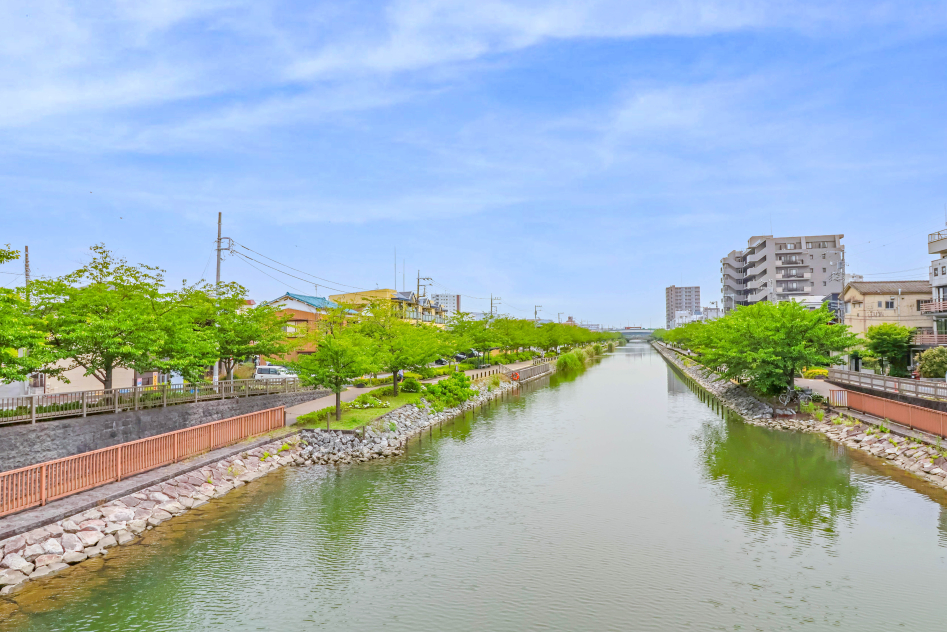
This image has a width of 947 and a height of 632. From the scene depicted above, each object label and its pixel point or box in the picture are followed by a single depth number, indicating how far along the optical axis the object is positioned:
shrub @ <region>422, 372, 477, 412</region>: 42.01
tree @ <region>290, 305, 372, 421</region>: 28.91
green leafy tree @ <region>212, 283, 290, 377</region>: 32.72
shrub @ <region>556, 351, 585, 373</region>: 91.00
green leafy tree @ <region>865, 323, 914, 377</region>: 47.75
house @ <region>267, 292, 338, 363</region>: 64.25
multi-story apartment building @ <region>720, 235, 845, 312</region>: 111.00
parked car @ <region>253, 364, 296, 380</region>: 46.91
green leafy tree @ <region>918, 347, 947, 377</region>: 38.75
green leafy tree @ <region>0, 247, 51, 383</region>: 17.36
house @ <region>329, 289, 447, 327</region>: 91.19
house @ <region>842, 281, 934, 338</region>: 54.25
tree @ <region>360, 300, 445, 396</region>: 40.00
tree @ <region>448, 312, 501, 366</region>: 70.19
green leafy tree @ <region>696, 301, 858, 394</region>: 35.53
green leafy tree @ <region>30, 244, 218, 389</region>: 22.41
